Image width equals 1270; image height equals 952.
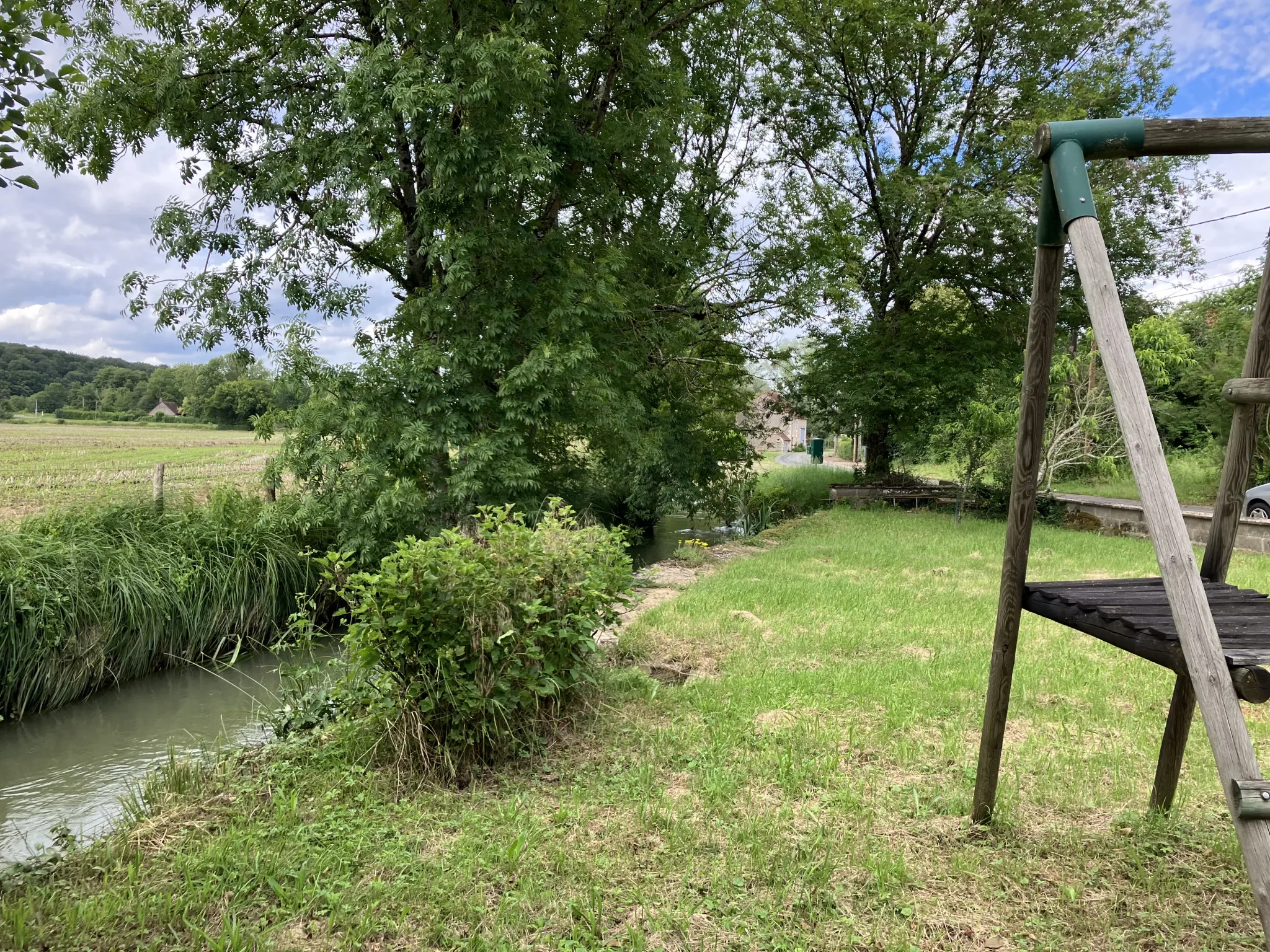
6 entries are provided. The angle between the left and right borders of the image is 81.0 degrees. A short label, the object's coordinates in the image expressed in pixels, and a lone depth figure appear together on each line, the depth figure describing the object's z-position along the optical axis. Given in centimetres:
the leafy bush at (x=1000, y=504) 1396
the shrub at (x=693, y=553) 1104
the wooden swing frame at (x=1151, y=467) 158
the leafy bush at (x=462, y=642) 371
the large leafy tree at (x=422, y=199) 931
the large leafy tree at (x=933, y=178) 1525
